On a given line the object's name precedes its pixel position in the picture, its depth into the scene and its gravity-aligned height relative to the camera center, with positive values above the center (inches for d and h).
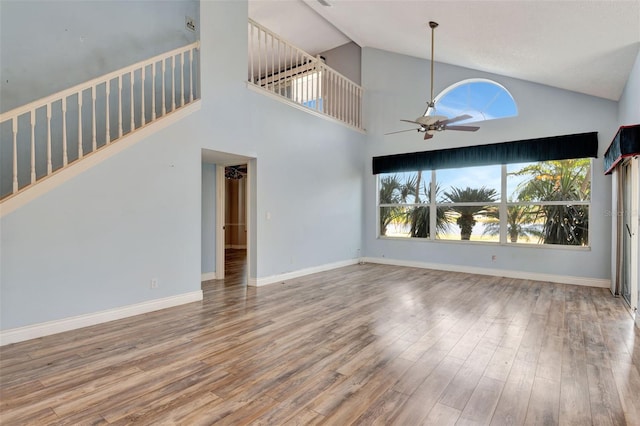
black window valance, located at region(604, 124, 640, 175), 127.8 +28.0
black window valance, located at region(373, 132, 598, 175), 214.7 +42.3
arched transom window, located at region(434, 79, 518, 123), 246.2 +86.8
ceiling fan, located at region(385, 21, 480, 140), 174.7 +47.5
